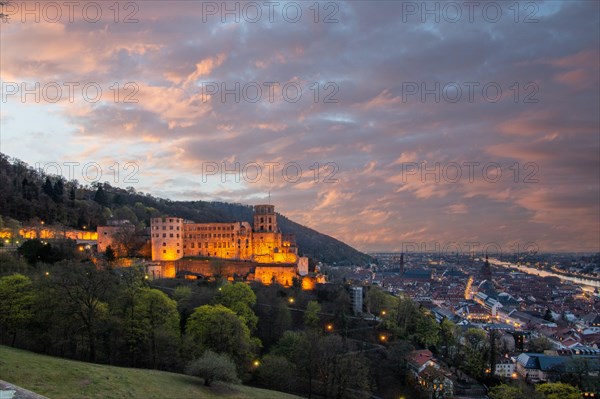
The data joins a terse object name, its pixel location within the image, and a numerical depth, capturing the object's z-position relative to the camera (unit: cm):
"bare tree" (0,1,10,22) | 2680
